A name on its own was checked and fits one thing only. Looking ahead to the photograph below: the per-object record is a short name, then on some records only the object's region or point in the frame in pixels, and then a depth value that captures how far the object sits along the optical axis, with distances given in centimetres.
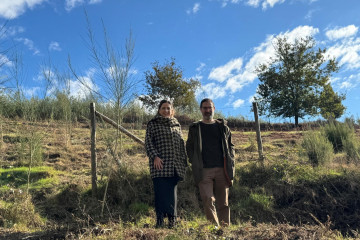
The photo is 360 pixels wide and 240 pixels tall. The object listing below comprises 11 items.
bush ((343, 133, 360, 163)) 690
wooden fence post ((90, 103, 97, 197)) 552
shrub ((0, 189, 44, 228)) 454
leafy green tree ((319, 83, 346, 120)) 2000
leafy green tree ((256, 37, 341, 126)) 2002
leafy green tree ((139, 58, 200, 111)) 1795
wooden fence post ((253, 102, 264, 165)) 617
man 372
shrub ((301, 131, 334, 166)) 661
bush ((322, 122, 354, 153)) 827
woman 348
